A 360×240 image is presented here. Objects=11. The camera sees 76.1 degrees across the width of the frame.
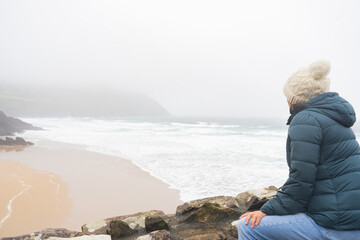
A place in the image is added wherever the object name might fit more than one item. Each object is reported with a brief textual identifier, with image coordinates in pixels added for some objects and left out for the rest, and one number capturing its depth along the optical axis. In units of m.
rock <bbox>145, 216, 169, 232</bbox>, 3.20
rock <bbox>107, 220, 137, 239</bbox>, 3.12
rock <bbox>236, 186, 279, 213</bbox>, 3.69
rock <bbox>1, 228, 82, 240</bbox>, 3.06
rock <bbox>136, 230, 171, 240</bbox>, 2.84
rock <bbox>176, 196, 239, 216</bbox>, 3.67
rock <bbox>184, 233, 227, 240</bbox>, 2.92
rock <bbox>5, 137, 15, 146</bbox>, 18.14
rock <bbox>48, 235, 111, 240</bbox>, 2.86
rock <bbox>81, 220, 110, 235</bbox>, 3.28
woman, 1.51
